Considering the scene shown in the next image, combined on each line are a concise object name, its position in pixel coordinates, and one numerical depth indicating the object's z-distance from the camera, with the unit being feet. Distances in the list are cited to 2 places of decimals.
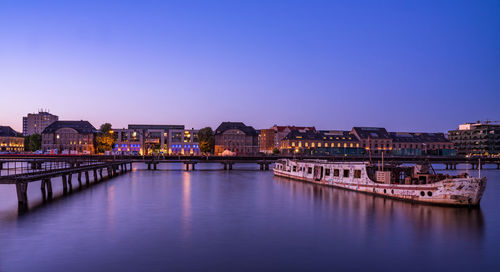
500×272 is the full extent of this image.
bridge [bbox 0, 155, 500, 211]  163.32
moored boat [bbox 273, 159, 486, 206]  153.58
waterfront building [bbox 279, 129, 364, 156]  649.61
